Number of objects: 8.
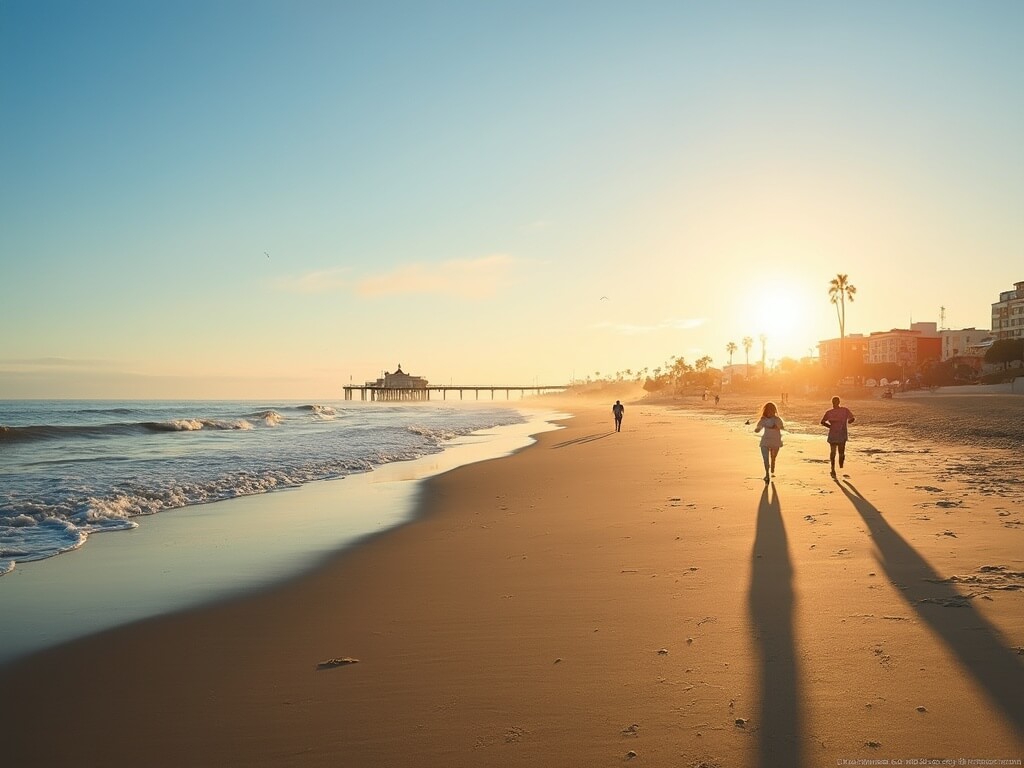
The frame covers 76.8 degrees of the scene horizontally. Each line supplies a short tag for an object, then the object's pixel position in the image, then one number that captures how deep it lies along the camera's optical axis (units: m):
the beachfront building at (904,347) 123.94
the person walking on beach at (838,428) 14.37
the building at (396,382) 194.88
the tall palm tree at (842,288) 84.44
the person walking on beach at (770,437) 13.70
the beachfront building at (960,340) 126.25
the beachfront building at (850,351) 127.96
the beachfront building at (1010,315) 101.06
